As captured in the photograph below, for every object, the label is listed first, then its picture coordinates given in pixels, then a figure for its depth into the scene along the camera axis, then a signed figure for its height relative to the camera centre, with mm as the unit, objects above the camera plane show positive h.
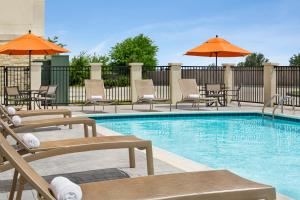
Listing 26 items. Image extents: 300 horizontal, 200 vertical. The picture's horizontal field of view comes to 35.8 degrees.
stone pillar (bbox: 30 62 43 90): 17469 +712
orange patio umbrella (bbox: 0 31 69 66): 14594 +1526
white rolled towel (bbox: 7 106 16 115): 7930 -308
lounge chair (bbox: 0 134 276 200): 3017 -658
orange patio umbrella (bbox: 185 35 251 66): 16812 +1618
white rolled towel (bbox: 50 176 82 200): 2846 -608
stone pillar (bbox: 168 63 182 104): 18625 +460
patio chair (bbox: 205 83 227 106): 16875 +85
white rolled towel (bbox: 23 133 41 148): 4695 -496
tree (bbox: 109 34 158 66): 49566 +4500
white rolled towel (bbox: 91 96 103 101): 14689 -168
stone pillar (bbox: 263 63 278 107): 17828 +448
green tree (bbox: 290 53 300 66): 81738 +5973
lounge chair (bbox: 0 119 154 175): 4578 -543
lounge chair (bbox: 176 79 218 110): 15922 +152
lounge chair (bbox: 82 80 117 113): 14617 -9
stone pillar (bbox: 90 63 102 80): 18656 +877
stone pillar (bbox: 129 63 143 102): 18594 +750
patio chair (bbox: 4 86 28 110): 15406 +34
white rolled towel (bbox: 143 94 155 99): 15185 -115
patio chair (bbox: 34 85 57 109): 14962 -4
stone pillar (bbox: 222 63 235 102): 19656 +736
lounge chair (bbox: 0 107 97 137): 7031 -457
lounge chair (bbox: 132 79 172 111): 15445 +152
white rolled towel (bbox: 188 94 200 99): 15544 -122
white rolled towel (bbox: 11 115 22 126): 7008 -423
